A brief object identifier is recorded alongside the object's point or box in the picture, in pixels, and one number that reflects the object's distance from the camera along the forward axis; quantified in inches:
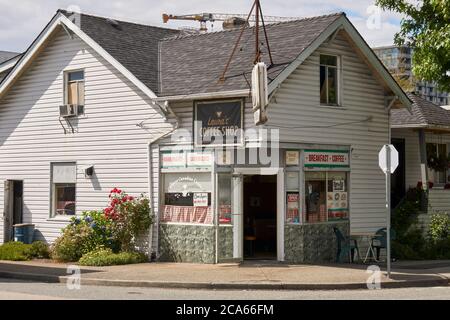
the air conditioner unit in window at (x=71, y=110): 959.6
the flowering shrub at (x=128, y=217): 863.7
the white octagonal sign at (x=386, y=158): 696.4
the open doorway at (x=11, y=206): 1042.7
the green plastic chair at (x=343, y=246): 858.8
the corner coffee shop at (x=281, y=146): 822.5
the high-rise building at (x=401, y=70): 1941.7
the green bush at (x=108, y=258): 824.9
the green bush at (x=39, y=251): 920.3
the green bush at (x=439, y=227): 1011.9
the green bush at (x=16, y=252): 904.9
